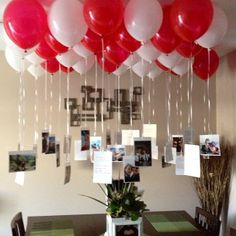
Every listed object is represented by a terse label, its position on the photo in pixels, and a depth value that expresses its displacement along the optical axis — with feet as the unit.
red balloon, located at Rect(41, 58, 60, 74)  9.16
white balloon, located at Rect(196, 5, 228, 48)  6.88
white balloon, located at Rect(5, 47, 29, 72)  8.05
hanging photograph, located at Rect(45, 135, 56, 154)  8.50
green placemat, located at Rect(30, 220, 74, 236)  7.68
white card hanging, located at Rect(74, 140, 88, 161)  9.52
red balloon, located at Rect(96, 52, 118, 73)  9.16
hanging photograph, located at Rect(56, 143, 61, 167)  8.21
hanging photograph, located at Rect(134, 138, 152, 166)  7.00
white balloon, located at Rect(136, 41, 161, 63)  7.76
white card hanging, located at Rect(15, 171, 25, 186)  7.16
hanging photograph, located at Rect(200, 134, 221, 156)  7.73
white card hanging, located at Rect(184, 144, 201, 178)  6.76
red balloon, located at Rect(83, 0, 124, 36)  5.91
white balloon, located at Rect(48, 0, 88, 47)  6.20
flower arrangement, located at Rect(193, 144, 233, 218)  11.14
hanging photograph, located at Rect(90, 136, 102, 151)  8.96
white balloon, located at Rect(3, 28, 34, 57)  6.96
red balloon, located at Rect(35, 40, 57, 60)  7.66
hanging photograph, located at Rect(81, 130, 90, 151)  8.64
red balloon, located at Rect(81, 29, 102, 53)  7.23
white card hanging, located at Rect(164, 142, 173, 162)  8.02
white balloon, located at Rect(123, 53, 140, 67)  8.79
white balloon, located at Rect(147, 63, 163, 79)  9.69
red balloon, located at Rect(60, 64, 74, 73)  9.42
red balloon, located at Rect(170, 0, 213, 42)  6.12
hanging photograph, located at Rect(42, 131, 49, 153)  8.48
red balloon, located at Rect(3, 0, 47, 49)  6.07
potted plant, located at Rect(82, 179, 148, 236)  6.40
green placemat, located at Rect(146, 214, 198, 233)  7.96
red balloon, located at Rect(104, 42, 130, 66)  8.00
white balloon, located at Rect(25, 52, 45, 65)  8.03
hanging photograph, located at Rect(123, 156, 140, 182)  6.87
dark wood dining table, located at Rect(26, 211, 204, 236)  7.70
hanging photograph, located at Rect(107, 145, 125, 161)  9.69
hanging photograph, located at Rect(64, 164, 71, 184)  7.17
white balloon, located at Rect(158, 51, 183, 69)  8.25
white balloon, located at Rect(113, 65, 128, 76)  9.56
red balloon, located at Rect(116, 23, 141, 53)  7.12
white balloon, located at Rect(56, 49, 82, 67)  8.05
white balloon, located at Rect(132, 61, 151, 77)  9.29
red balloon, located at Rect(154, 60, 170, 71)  9.51
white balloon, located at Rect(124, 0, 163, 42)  6.24
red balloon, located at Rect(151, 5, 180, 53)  7.10
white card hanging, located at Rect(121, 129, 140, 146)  10.32
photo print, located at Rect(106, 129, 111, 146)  9.70
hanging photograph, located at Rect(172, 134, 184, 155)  8.36
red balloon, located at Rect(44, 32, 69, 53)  7.18
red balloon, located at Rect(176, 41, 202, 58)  7.71
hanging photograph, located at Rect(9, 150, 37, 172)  6.51
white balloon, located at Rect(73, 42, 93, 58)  7.75
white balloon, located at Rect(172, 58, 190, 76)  9.03
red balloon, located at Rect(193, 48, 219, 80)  8.91
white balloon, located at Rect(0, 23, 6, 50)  8.97
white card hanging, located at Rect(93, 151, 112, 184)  6.47
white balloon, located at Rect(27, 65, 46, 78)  9.17
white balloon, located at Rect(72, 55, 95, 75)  9.09
